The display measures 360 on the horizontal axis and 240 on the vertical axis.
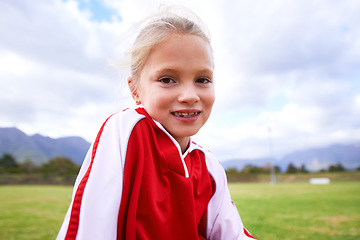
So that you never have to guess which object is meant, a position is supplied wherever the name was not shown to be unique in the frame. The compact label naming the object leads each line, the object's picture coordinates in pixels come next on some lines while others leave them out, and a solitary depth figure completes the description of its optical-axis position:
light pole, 45.69
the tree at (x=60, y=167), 44.25
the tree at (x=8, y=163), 43.46
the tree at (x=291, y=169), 51.94
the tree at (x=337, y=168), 48.88
